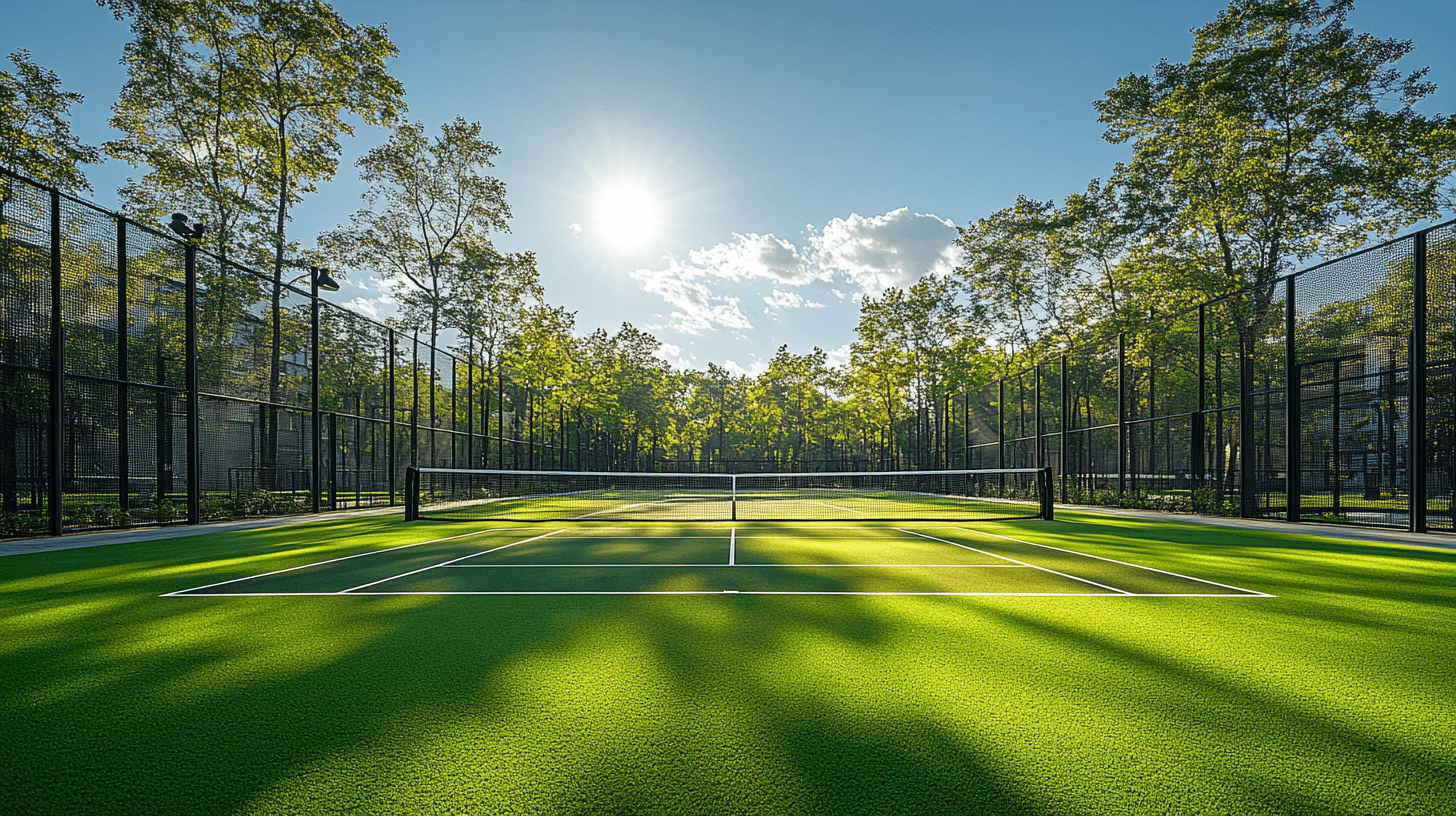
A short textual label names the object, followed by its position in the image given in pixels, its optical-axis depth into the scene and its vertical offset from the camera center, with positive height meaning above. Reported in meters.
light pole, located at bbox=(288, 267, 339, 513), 15.25 +1.91
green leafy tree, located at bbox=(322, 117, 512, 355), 26.03 +8.80
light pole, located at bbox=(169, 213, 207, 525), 11.73 +0.22
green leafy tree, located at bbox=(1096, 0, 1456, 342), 16.56 +8.17
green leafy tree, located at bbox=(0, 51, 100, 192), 13.41 +6.72
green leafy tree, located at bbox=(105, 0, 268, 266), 16.45 +8.79
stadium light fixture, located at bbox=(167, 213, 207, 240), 13.82 +4.52
